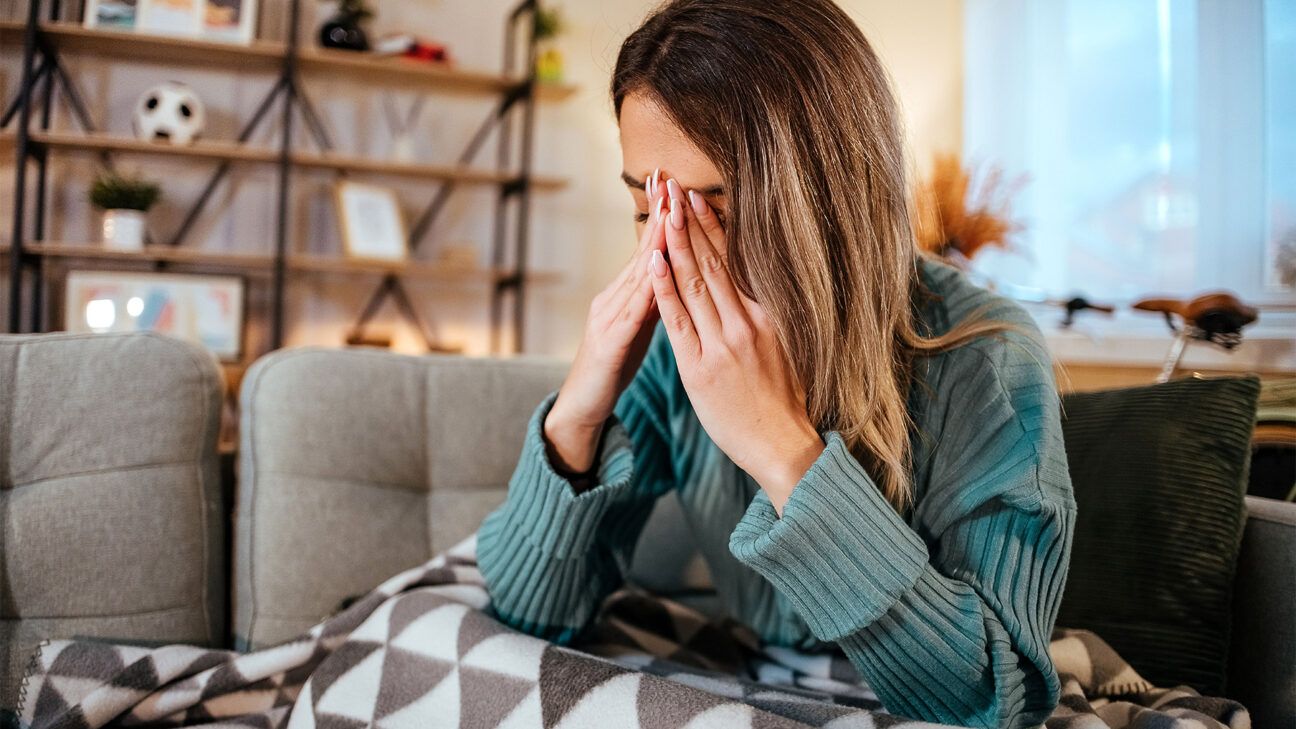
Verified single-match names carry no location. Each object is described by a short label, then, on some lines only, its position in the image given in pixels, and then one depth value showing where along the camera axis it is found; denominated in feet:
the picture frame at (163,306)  10.23
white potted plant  10.07
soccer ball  10.30
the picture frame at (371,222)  11.08
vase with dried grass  8.54
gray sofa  3.62
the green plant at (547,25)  11.40
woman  2.40
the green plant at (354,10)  10.88
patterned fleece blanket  2.33
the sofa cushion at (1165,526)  3.07
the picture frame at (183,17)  10.10
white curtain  6.35
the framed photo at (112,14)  10.03
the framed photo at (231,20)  10.41
